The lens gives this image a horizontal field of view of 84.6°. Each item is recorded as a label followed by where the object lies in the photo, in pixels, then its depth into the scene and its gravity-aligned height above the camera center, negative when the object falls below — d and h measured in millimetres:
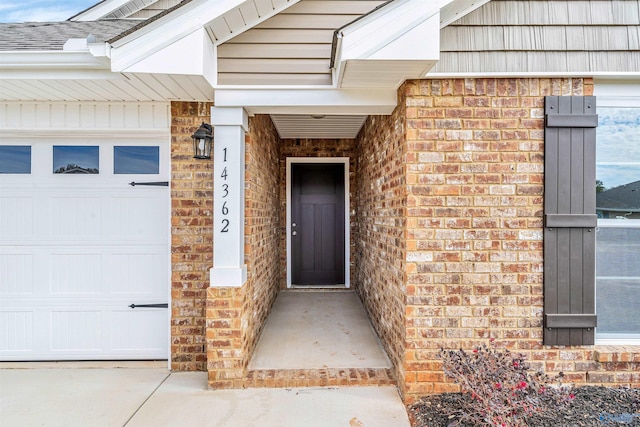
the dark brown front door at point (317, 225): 5590 -204
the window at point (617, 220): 2639 -55
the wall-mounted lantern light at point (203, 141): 2766 +567
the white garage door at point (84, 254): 3213 -388
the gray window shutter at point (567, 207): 2518 +44
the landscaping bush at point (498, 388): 2029 -1079
